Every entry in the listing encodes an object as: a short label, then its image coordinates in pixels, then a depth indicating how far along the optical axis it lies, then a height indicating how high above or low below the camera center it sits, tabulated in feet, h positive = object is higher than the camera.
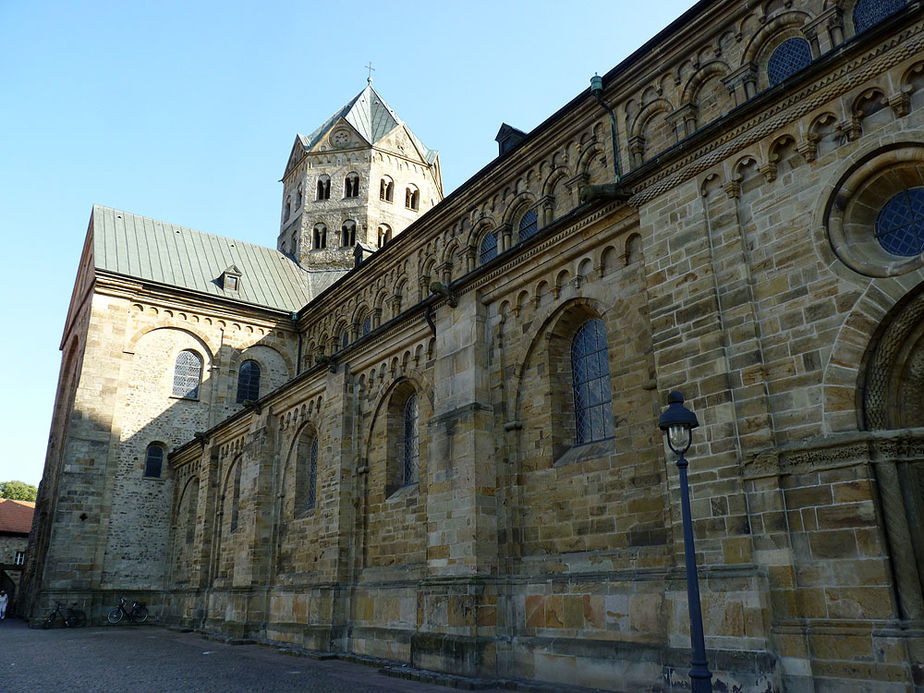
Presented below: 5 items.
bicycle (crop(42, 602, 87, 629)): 86.69 -3.29
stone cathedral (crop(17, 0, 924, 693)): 25.88 +8.96
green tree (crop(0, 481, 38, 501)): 287.48 +37.68
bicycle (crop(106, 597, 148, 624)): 92.27 -3.11
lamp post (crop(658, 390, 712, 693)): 22.86 +1.92
